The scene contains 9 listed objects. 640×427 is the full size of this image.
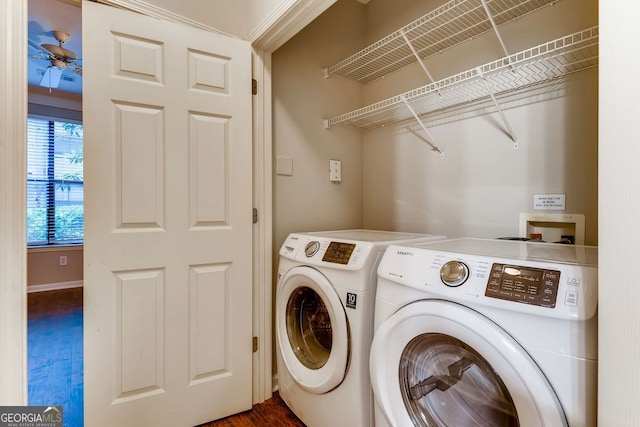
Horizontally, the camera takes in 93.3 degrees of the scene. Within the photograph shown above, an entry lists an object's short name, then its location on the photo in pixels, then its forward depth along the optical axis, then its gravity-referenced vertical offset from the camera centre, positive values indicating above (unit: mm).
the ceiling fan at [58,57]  2486 +1398
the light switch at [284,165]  1802 +278
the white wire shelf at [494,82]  1123 +585
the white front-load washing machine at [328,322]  1165 -495
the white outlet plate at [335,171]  2055 +280
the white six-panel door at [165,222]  1266 -49
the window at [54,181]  3781 +379
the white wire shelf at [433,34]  1360 +936
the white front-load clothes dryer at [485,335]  654 -311
